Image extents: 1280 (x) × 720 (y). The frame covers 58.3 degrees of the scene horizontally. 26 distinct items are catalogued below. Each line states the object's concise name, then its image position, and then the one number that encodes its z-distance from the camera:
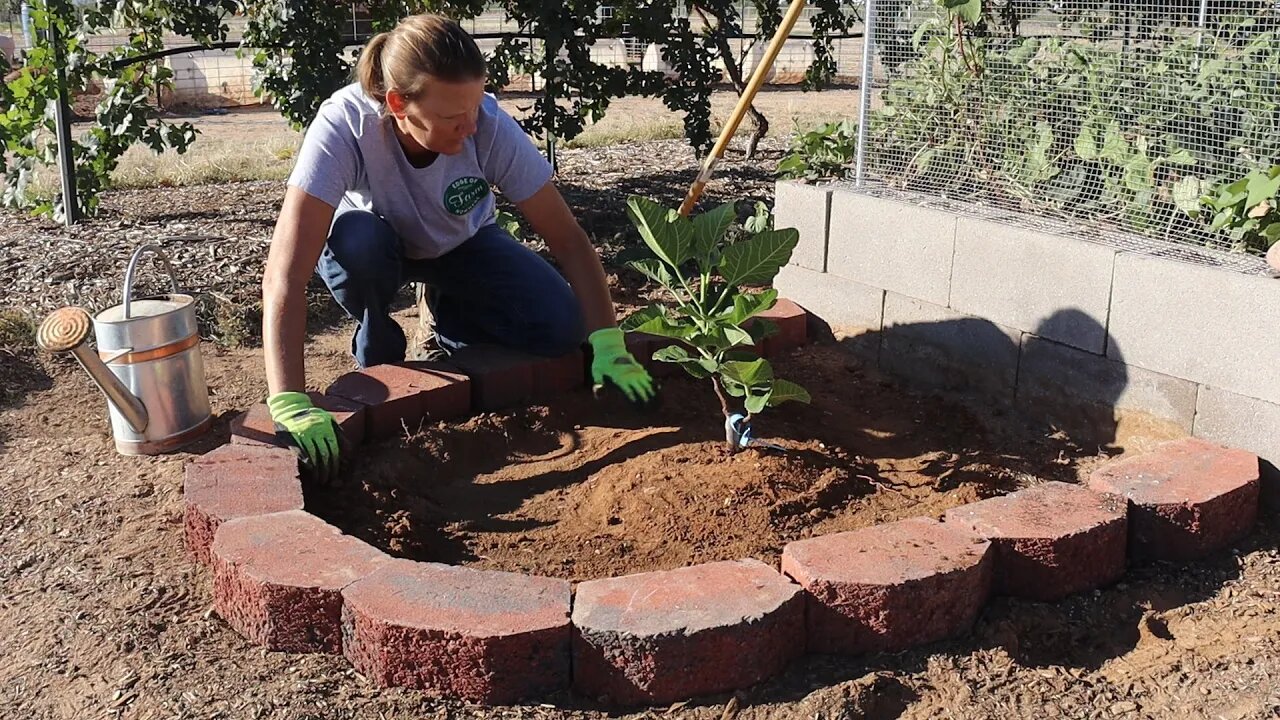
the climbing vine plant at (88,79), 5.31
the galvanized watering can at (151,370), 3.16
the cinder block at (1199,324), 2.79
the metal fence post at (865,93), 3.73
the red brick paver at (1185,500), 2.57
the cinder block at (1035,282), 3.13
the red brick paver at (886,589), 2.22
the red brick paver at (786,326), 3.77
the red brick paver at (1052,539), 2.41
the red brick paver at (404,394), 3.12
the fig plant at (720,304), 2.95
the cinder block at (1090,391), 3.01
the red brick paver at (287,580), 2.21
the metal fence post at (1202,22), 3.11
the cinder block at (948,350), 3.42
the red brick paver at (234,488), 2.53
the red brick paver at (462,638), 2.09
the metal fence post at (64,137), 5.33
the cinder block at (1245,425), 2.81
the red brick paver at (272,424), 2.89
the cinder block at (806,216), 3.84
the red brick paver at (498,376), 3.34
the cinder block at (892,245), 3.51
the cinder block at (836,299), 3.77
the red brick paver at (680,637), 2.10
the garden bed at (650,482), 2.66
